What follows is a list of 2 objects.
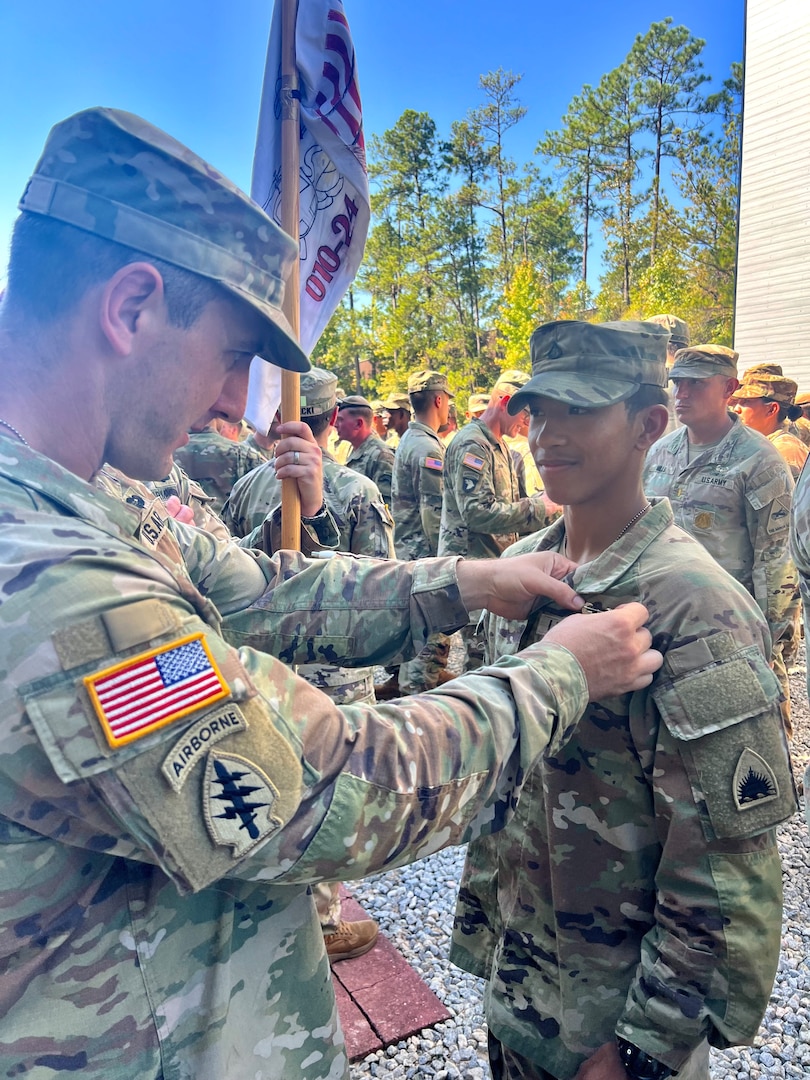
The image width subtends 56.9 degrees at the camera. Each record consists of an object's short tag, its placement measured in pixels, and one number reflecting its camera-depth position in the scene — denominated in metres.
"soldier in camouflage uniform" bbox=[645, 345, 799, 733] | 4.91
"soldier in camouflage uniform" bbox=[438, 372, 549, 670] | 6.03
